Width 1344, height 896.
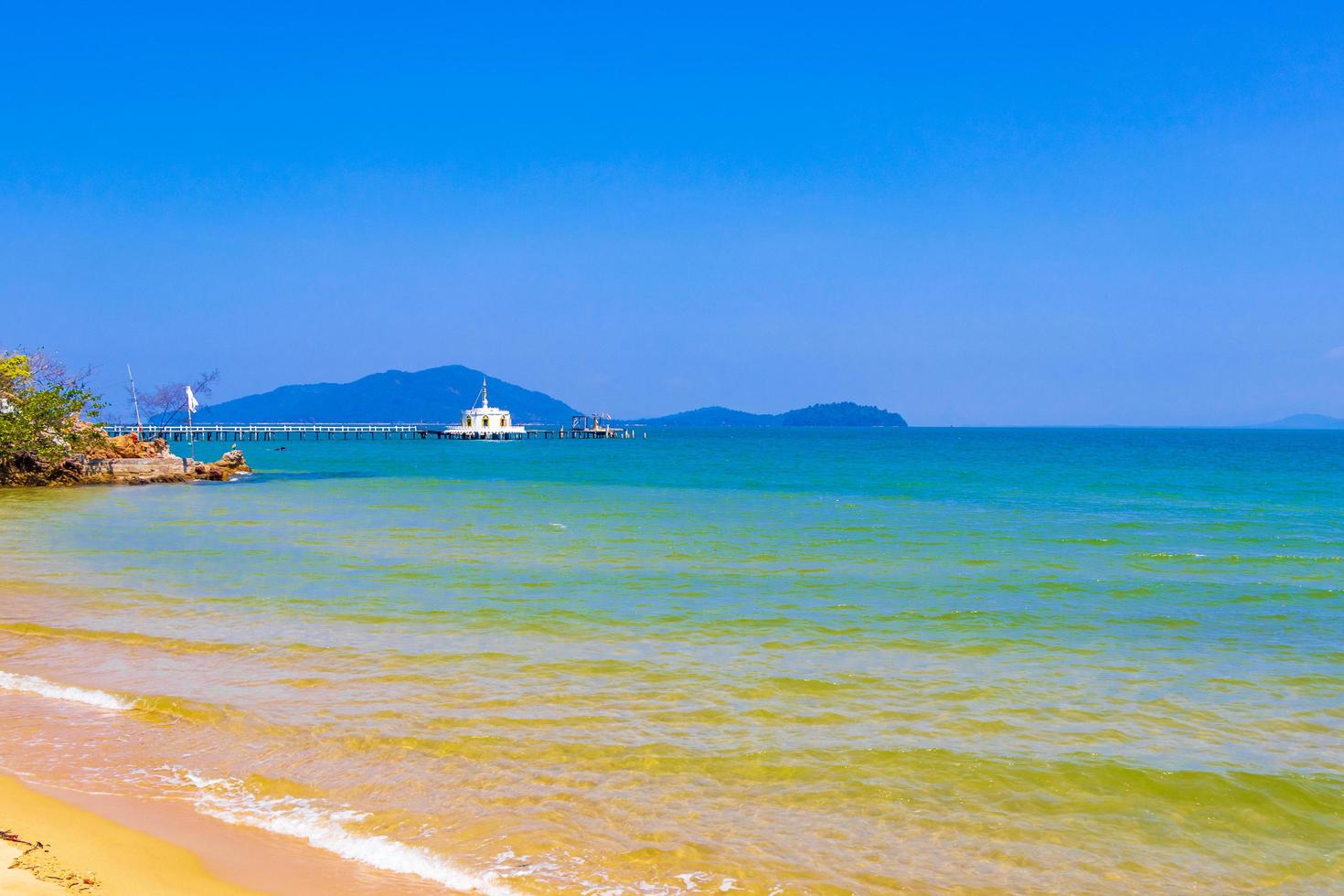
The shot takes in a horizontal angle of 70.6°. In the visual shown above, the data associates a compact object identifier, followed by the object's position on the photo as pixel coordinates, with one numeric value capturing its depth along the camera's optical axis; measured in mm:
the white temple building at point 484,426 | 130875
